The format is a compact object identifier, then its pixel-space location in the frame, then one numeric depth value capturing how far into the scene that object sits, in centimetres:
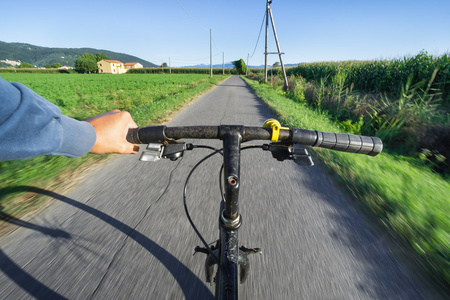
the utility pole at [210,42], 3741
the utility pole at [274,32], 1392
